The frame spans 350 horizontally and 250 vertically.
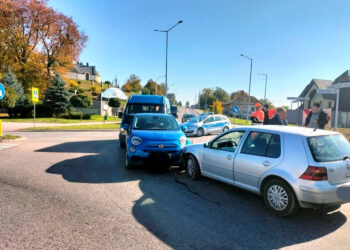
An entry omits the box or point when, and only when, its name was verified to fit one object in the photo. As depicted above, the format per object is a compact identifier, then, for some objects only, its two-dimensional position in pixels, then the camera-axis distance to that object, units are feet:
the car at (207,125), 55.72
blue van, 36.28
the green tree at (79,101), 107.55
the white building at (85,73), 342.03
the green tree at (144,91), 280.76
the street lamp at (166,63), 76.69
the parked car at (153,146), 21.02
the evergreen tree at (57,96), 102.43
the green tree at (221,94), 437.99
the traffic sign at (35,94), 60.59
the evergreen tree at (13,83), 95.50
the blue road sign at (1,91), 37.76
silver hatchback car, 12.02
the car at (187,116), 116.29
